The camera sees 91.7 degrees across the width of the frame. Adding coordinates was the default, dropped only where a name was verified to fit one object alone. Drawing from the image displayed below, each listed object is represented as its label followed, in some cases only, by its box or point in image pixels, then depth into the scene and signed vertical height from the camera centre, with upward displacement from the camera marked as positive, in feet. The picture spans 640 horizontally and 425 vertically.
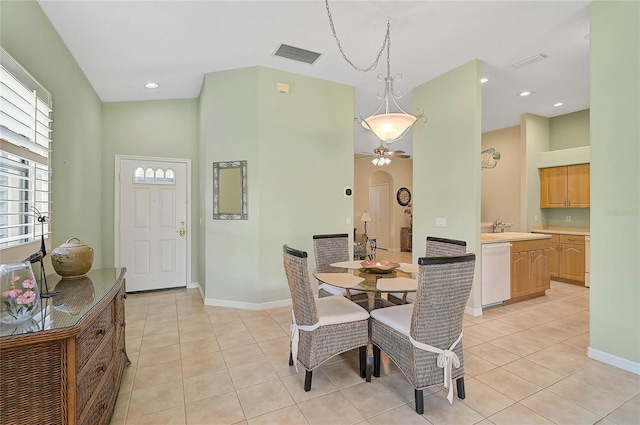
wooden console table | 3.85 -2.11
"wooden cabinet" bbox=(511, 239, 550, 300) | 13.70 -2.50
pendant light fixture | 8.73 +2.59
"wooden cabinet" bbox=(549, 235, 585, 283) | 16.78 -2.48
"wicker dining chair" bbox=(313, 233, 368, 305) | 10.66 -1.33
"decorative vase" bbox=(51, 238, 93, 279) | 6.70 -1.03
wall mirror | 13.03 +0.96
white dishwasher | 12.67 -2.49
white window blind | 6.12 +1.37
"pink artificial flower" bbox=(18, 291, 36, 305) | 4.24 -1.18
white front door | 15.14 -0.47
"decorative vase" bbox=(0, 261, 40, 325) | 4.17 -1.12
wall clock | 32.79 +1.80
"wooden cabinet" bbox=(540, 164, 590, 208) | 17.62 +1.58
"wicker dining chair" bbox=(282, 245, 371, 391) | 7.07 -2.70
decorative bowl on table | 8.54 -1.50
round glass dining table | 7.13 -1.68
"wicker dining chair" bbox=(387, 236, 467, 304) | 8.85 -1.07
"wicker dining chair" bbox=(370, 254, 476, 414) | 6.01 -2.35
